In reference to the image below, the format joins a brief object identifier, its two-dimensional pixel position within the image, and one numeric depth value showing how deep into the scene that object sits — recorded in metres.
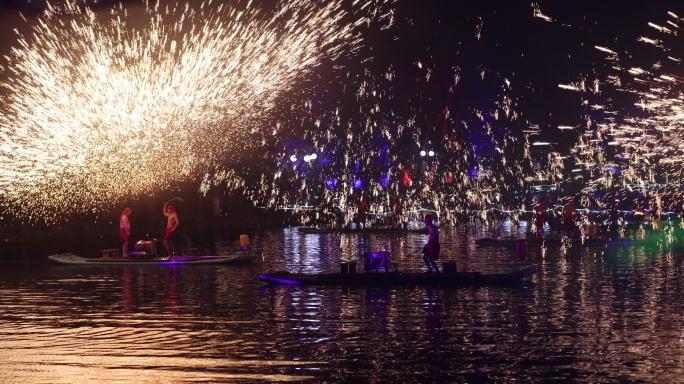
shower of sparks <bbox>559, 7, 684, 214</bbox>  88.16
